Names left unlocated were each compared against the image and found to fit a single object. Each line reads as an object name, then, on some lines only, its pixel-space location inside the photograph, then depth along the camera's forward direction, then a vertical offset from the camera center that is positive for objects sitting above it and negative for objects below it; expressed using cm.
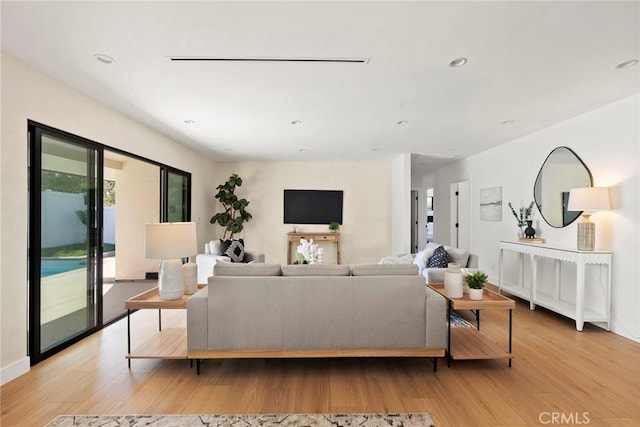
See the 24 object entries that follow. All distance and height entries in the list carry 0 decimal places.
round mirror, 374 +40
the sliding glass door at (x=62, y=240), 255 -27
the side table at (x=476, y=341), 244 -117
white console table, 328 -85
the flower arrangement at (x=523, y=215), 449 -3
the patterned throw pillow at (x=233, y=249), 461 -59
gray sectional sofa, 242 -86
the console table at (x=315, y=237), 680 -56
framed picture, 530 +17
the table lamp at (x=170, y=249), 240 -30
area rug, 184 -132
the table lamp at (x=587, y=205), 325 +9
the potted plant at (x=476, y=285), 254 -63
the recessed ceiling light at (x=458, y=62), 231 +121
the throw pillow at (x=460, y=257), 394 -59
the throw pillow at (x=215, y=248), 467 -56
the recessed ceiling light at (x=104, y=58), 227 +121
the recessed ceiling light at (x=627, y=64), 238 +122
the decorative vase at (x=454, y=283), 260 -62
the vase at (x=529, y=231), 427 -26
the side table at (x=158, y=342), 243 -116
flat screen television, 711 +16
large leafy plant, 646 +13
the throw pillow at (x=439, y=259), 379 -60
